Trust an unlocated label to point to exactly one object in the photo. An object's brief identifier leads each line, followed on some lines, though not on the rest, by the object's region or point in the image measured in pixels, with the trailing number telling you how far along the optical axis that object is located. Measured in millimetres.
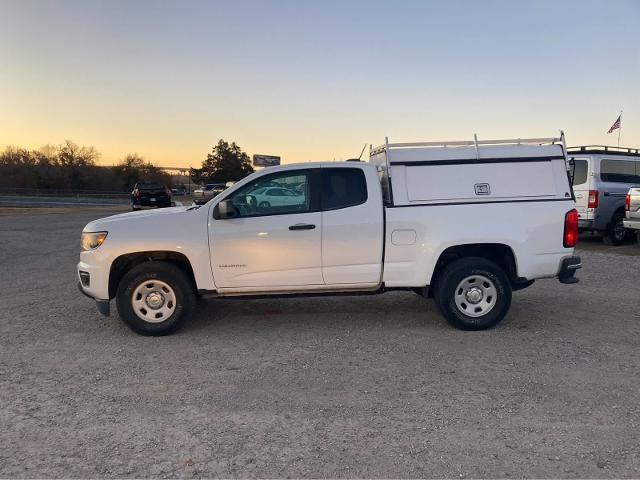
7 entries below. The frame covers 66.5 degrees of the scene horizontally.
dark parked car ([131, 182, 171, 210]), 29141
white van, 12133
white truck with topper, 5375
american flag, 20369
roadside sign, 68438
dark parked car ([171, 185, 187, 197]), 62191
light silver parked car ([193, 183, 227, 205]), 32088
